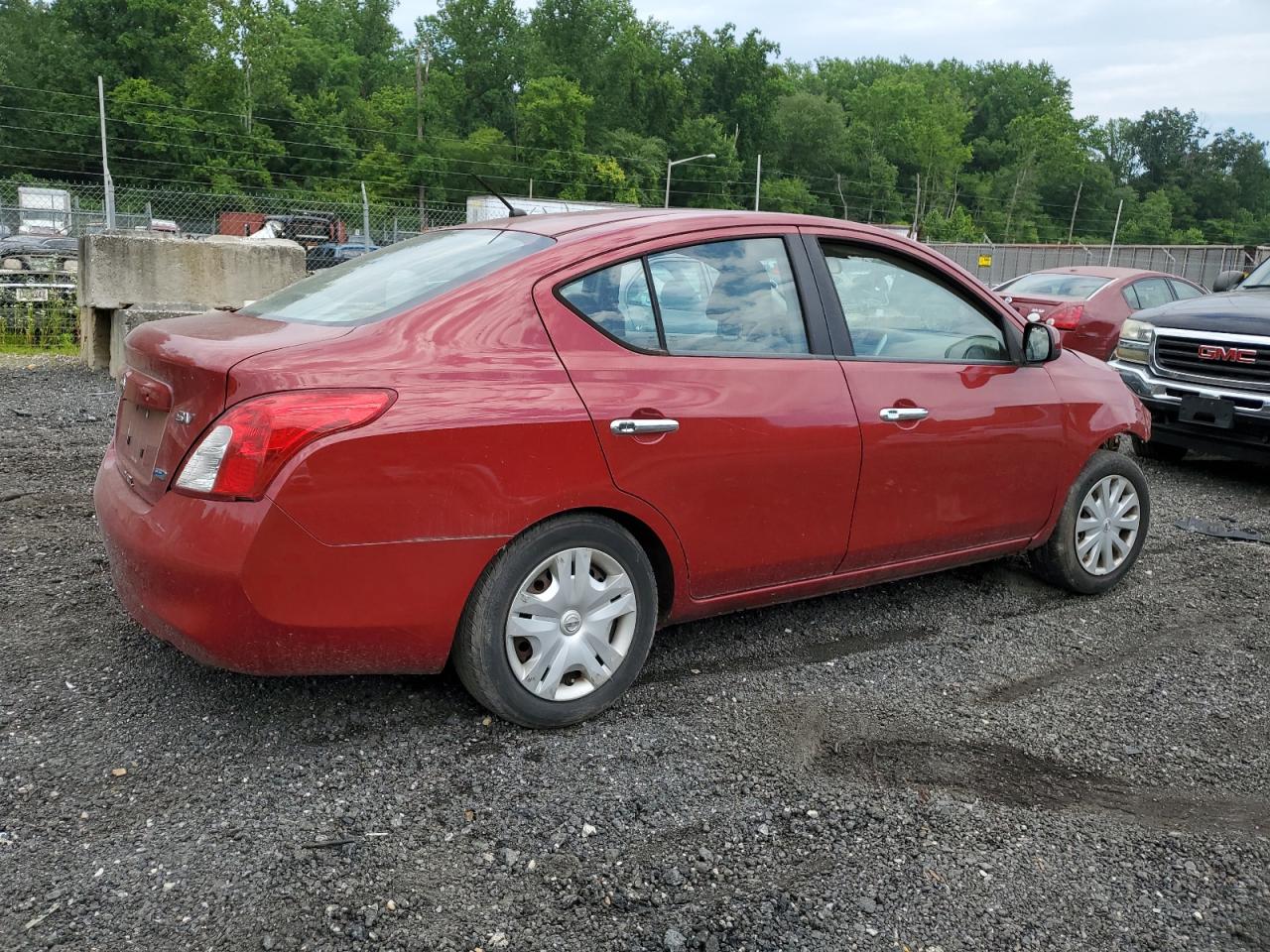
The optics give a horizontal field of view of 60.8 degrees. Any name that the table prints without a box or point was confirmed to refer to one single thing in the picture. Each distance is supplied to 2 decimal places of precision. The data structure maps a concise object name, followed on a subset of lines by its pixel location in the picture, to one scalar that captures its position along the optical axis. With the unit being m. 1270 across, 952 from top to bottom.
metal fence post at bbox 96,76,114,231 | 13.36
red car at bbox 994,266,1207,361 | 11.48
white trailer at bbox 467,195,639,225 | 22.17
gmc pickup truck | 7.04
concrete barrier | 9.76
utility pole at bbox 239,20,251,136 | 62.07
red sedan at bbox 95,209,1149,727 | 2.86
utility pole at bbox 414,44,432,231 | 75.75
